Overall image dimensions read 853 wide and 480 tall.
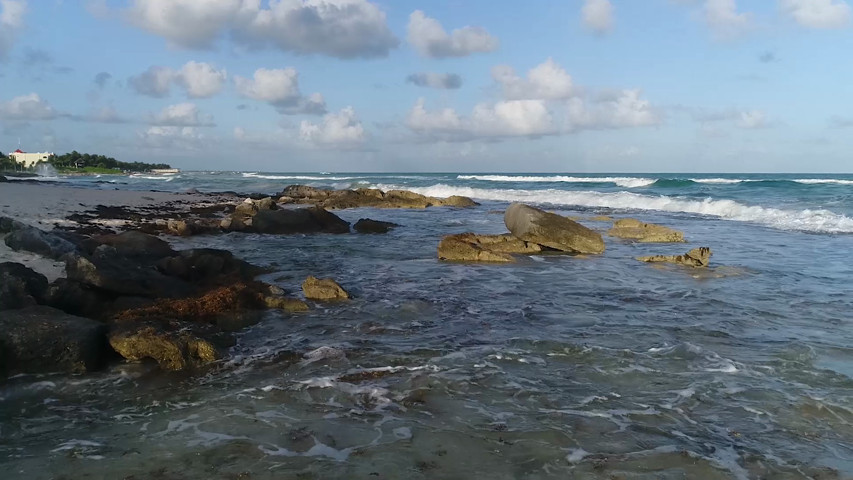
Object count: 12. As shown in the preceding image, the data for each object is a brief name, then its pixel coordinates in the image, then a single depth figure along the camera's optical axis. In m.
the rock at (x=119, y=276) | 8.02
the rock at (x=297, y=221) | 19.03
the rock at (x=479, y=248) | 13.80
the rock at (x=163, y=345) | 6.28
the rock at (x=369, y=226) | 19.84
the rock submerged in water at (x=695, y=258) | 12.61
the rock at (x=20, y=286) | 6.93
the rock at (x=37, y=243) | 10.43
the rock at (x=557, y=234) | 14.98
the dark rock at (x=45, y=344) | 5.99
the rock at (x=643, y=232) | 17.33
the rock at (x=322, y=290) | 9.56
